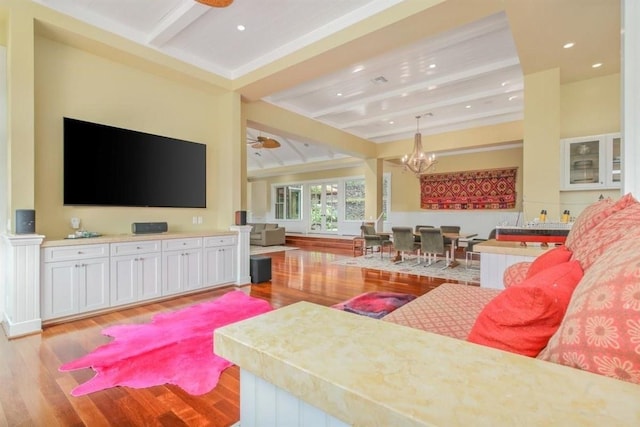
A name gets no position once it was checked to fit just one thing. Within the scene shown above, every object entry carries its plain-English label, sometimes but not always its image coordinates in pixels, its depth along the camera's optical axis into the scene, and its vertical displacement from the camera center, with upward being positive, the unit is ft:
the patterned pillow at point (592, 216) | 4.79 -0.11
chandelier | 21.34 +3.51
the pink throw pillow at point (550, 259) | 5.32 -0.89
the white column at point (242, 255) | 15.56 -2.32
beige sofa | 33.63 -2.78
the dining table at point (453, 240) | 20.67 -2.09
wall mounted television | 11.45 +1.77
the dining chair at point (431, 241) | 20.04 -2.07
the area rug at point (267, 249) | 29.58 -3.97
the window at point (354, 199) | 35.63 +1.25
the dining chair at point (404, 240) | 21.17 -2.09
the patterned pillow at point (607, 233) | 3.85 -0.31
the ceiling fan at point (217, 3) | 8.12 +5.52
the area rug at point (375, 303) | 11.48 -3.78
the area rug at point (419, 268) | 17.68 -3.82
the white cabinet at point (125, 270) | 10.23 -2.36
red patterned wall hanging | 26.76 +1.88
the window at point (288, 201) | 40.50 +1.16
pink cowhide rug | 6.80 -3.75
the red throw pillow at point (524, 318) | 2.89 -1.07
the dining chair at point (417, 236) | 22.74 -1.99
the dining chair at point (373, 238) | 23.94 -2.23
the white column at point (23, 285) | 9.34 -2.31
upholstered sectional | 2.02 -0.83
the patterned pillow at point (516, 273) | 6.79 -1.45
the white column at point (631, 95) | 5.54 +2.11
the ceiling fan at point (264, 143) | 23.75 +5.28
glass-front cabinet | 12.75 +2.02
